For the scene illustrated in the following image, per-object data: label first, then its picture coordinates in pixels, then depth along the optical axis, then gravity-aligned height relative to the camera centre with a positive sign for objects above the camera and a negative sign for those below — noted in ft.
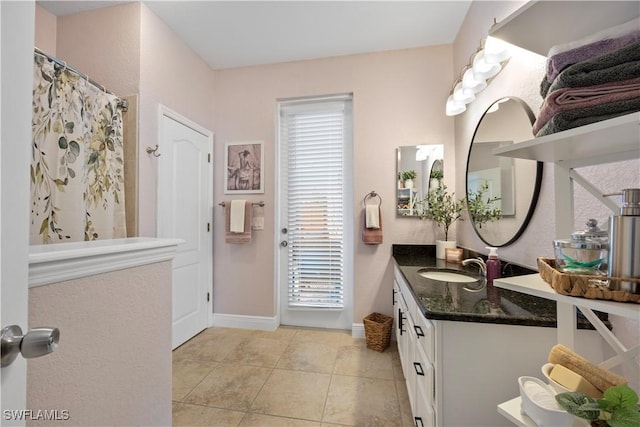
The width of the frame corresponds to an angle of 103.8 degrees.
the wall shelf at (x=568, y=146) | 1.68 +0.54
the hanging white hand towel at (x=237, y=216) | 8.38 -0.05
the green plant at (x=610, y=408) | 1.56 -1.26
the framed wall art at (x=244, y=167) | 8.69 +1.66
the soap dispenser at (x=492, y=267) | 4.42 -0.94
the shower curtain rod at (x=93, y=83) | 4.53 +2.86
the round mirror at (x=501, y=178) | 4.27 +0.72
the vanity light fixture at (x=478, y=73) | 4.75 +3.05
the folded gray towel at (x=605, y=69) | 1.68 +1.03
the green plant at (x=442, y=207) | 7.20 +0.23
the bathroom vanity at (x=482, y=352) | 2.85 -1.60
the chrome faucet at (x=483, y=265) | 4.78 -0.96
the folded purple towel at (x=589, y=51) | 1.86 +1.26
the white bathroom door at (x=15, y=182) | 1.39 +0.19
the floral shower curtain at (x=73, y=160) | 4.53 +1.11
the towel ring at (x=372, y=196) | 7.98 +0.60
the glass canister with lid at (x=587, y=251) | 1.78 -0.26
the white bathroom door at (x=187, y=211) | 7.02 +0.09
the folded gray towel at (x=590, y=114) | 1.69 +0.72
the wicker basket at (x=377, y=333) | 7.13 -3.40
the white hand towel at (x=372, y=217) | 7.59 -0.06
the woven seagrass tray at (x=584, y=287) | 1.58 -0.49
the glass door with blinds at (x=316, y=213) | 8.56 +0.06
